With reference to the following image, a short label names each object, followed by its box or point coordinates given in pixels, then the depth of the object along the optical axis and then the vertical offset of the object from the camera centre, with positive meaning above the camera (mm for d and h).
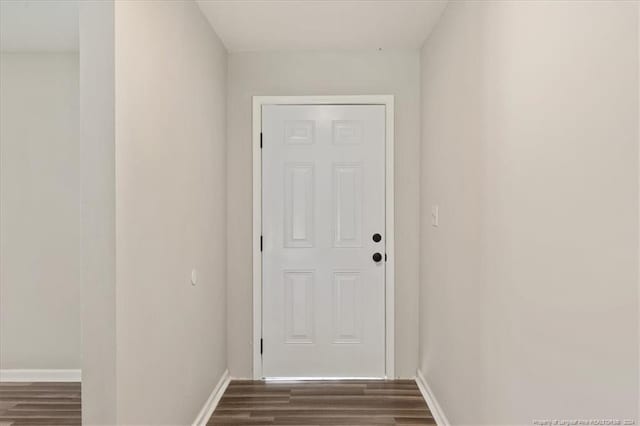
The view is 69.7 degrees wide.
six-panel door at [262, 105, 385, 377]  3389 -239
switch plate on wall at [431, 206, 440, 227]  2822 -51
